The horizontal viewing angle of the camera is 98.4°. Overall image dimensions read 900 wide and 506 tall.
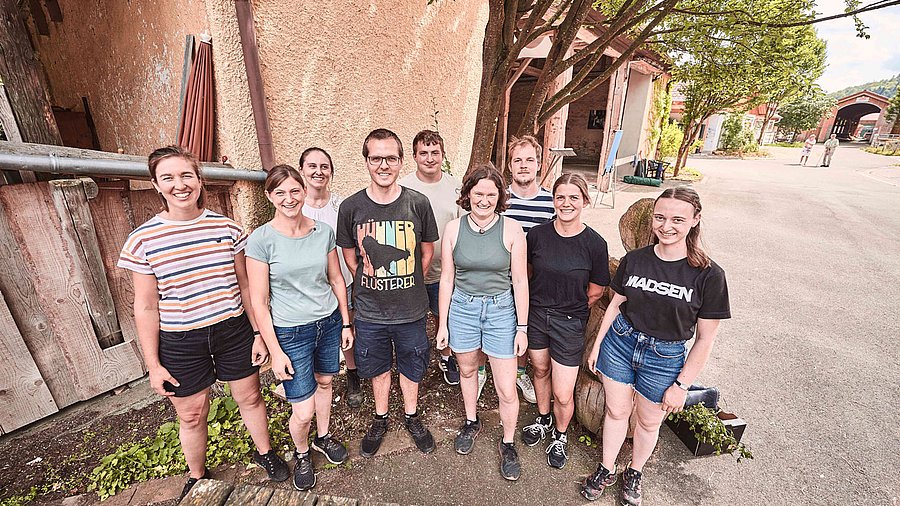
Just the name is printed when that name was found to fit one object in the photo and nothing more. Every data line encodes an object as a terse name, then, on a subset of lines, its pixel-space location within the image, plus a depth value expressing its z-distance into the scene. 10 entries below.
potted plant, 2.59
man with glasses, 2.34
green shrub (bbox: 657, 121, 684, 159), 17.27
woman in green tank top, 2.36
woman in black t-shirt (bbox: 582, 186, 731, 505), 1.95
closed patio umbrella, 2.76
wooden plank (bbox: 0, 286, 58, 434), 2.43
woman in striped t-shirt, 1.84
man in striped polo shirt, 2.64
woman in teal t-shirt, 2.10
